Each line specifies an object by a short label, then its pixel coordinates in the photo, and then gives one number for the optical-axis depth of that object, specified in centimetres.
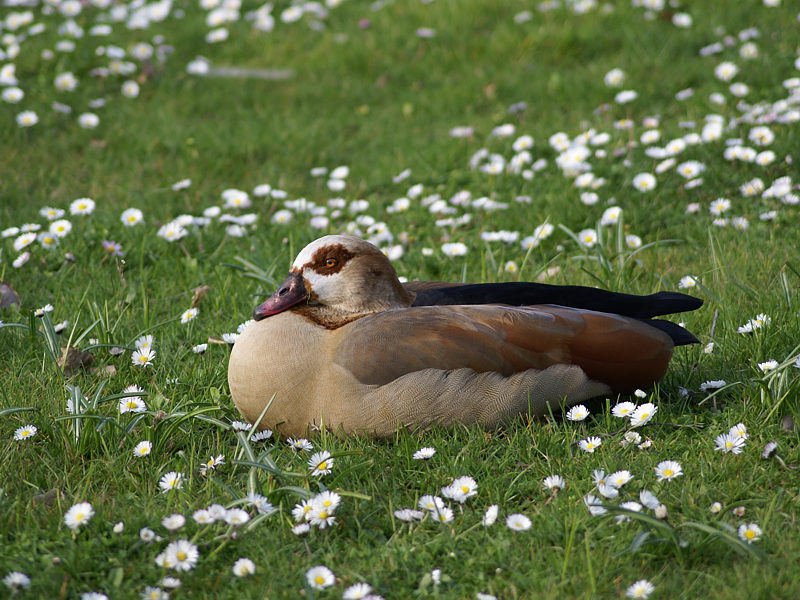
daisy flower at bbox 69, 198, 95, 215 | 1019
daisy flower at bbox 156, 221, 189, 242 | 993
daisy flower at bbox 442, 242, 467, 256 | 990
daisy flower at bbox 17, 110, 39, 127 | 1372
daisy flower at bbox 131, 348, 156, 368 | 754
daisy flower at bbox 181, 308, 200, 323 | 841
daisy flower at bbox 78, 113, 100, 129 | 1408
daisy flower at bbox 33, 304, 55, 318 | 759
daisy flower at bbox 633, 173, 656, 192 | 1082
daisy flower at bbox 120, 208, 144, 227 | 1046
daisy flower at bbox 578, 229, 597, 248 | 1004
